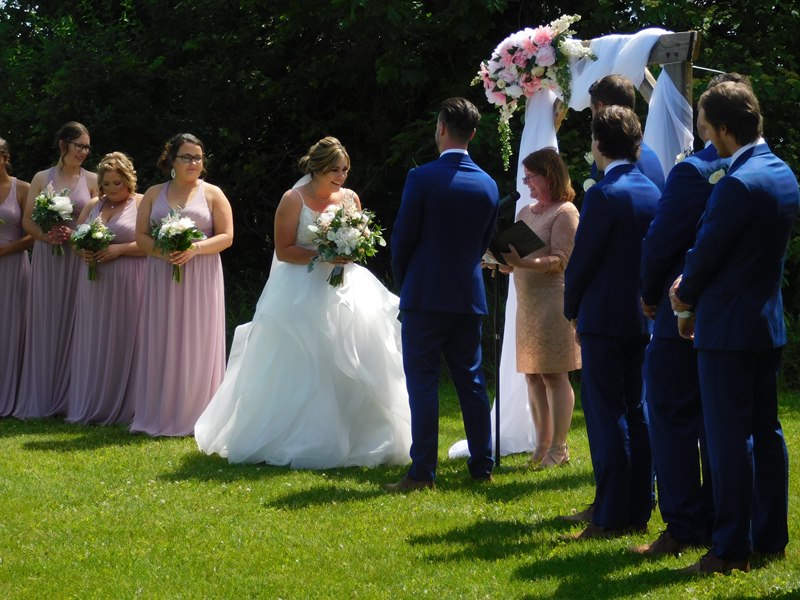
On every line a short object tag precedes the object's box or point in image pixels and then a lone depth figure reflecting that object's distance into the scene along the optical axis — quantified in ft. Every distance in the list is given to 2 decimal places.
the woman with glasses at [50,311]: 36.17
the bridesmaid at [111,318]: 34.55
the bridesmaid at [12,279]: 36.50
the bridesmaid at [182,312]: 32.07
